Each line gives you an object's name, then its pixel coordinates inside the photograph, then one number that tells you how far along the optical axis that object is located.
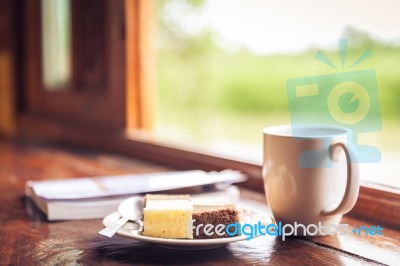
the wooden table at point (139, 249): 0.61
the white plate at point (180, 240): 0.60
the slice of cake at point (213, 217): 0.62
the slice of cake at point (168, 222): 0.62
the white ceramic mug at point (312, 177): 0.64
